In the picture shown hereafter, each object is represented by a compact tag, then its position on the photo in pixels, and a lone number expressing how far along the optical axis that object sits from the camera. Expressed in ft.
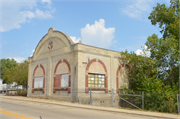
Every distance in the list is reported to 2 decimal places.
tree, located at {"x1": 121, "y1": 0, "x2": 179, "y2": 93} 73.70
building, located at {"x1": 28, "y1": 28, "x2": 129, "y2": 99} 72.49
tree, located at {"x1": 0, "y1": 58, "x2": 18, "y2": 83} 243.15
